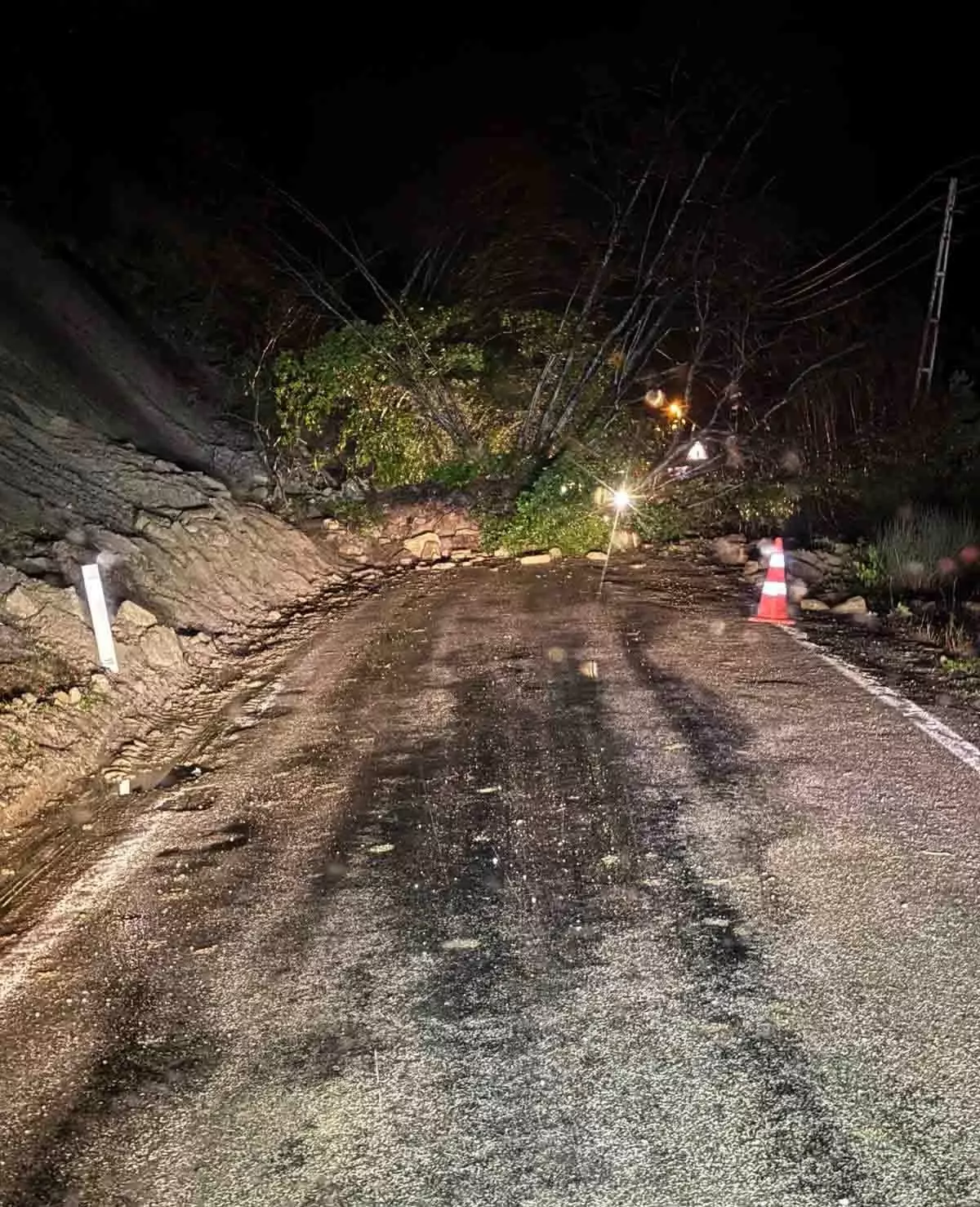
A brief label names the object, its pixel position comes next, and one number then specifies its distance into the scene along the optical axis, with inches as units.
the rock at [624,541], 550.6
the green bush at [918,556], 425.4
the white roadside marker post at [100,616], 302.5
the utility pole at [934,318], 800.3
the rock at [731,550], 504.4
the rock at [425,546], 550.9
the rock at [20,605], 313.4
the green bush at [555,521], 542.9
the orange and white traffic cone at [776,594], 380.2
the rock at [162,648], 335.6
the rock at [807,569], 449.4
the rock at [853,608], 392.8
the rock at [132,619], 339.9
